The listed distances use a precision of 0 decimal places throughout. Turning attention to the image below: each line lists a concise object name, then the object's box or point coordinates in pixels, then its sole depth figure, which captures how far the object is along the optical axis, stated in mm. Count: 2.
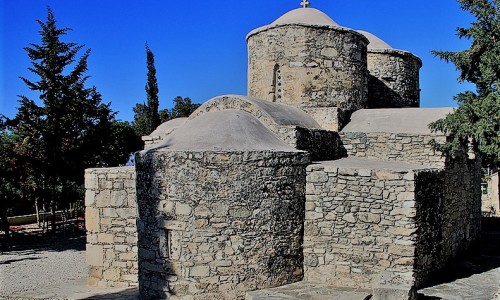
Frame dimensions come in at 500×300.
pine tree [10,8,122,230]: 17047
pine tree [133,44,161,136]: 24906
